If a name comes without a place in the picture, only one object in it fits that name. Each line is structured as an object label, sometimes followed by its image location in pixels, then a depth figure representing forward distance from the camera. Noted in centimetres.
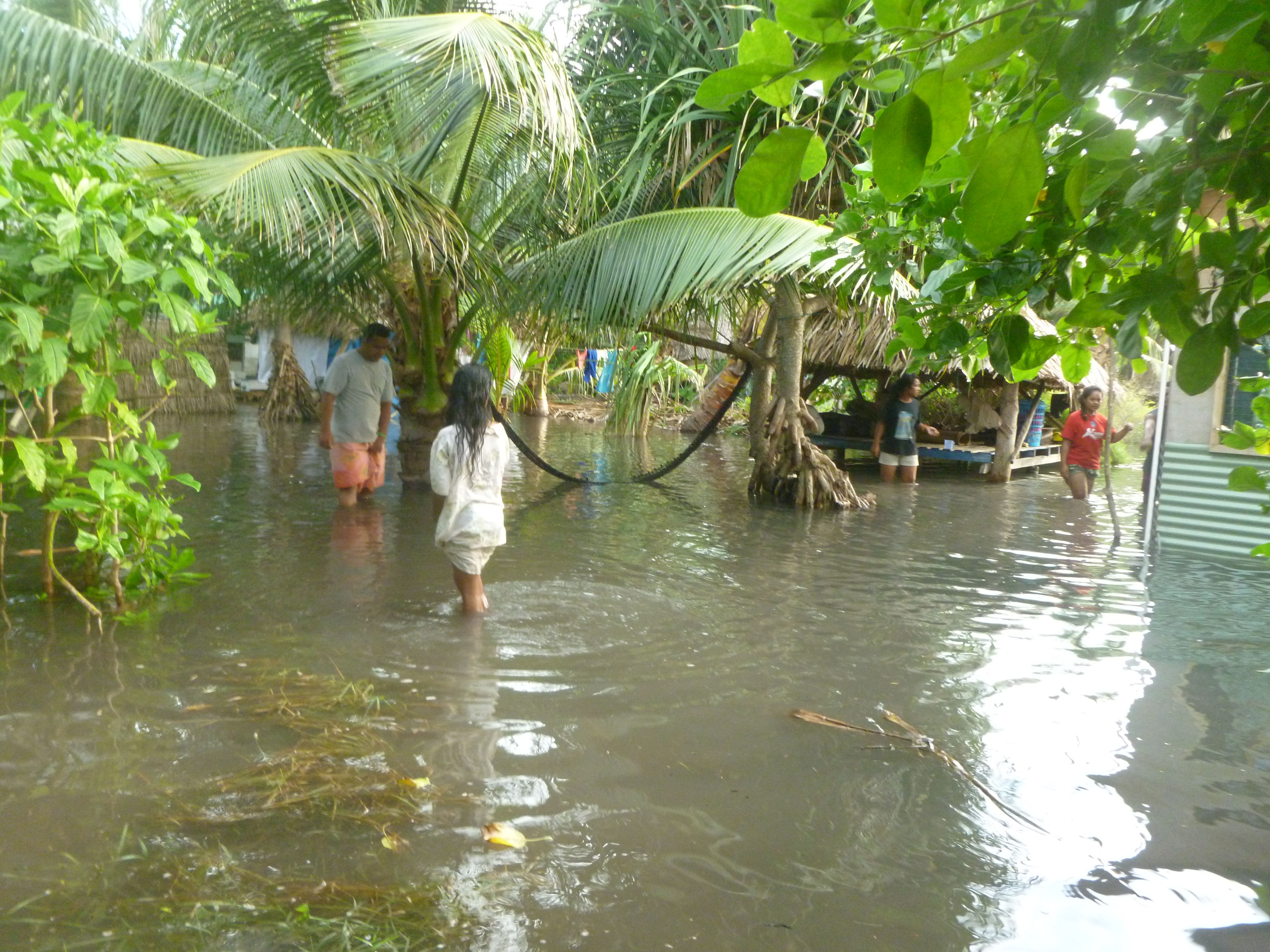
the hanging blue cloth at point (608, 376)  2322
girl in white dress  554
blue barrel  1576
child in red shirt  1115
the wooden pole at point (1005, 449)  1414
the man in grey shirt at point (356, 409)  884
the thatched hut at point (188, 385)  1700
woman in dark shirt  1348
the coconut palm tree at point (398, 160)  700
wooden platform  1484
